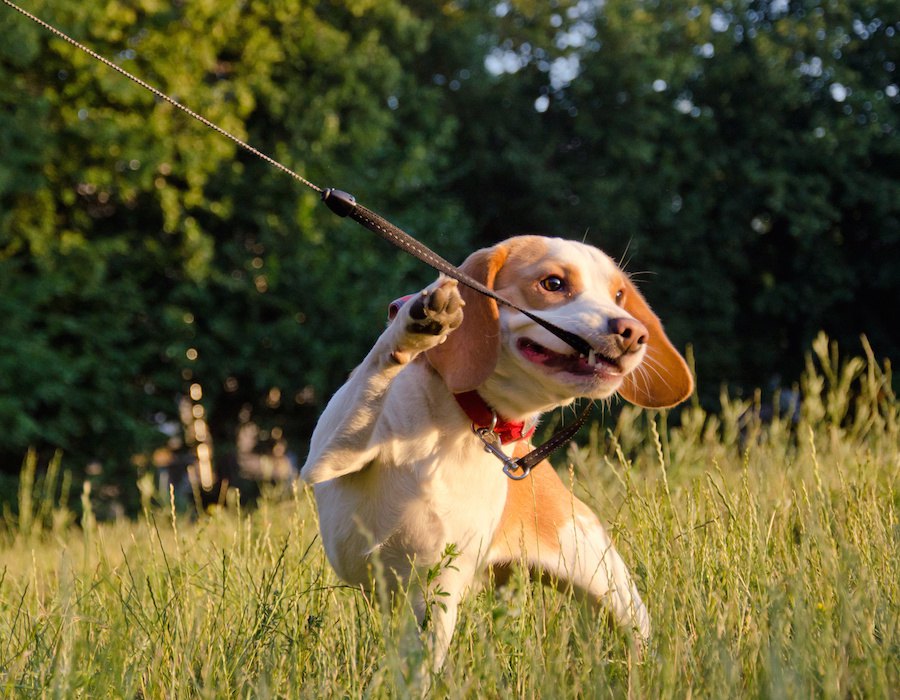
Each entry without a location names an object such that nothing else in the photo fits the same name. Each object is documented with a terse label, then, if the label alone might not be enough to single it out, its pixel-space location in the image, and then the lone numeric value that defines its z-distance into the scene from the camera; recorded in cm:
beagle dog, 287
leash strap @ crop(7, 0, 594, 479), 263
